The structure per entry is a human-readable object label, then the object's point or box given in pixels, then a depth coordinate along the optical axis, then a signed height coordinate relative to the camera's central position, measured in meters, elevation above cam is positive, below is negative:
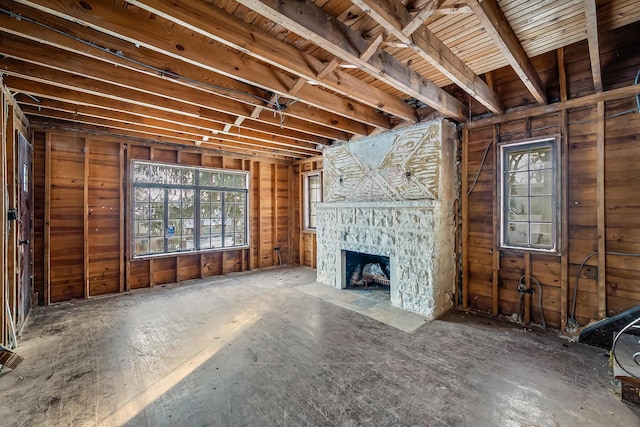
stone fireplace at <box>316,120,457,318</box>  3.72 +0.01
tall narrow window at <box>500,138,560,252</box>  3.23 +0.21
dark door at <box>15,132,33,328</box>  3.35 -0.16
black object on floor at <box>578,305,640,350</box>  2.66 -1.22
